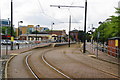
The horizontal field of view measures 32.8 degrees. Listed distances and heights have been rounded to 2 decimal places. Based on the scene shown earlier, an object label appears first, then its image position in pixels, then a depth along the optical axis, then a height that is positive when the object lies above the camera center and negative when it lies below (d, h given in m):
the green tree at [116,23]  19.04 +1.23
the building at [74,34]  146.98 +1.36
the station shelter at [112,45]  21.41 -1.14
